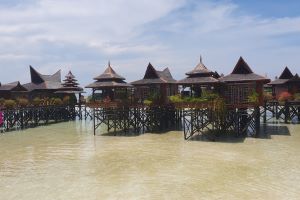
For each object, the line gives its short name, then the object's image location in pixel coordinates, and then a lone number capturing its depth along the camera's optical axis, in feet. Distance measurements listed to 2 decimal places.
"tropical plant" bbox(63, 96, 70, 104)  151.20
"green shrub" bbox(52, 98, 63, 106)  145.89
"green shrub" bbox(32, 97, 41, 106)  137.00
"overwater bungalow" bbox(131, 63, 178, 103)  104.22
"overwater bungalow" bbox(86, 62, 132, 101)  107.96
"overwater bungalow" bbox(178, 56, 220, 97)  90.99
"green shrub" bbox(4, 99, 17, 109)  117.70
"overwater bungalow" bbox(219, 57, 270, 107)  88.07
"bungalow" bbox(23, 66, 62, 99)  152.97
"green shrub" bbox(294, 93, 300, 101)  118.93
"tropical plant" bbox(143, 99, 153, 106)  100.83
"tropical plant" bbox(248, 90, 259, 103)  85.71
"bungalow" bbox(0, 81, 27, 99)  136.56
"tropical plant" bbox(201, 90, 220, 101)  85.56
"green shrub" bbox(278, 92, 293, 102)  119.24
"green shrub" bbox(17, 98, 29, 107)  126.91
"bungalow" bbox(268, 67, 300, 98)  134.00
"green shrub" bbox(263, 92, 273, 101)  127.93
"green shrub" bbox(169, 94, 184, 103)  90.29
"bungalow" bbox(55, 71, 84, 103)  154.80
